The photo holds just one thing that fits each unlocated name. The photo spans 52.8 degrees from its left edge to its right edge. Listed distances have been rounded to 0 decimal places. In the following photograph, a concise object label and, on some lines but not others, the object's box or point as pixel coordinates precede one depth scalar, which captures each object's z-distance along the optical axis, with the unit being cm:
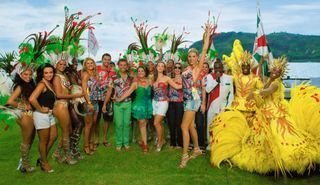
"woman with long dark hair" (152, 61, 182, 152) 594
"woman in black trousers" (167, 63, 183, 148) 596
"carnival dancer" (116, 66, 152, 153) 609
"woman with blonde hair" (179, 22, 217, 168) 539
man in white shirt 585
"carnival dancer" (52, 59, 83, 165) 506
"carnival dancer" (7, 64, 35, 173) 481
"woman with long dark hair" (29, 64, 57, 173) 484
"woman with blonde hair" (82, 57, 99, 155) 572
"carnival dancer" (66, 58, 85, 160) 551
